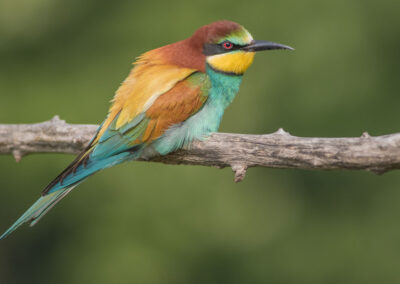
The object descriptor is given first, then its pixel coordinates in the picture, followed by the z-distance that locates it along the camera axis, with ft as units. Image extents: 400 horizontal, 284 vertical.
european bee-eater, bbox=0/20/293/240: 19.93
